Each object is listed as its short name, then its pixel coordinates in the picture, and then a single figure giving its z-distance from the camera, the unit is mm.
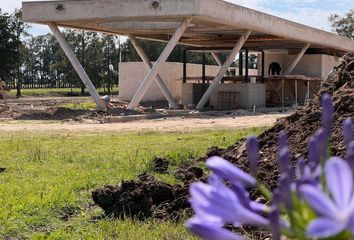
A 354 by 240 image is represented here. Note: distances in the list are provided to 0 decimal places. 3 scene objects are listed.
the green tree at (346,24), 76875
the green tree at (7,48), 55188
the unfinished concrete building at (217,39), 28484
